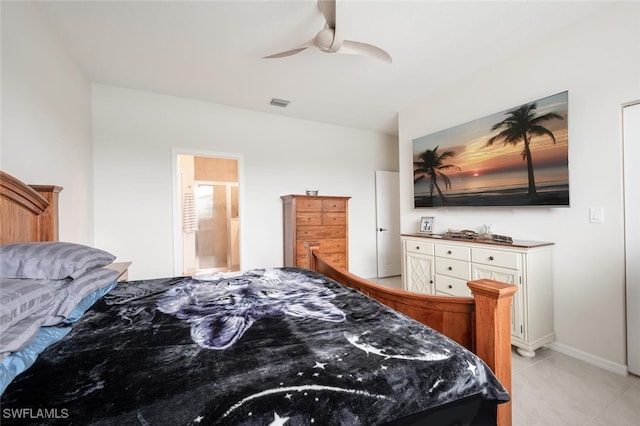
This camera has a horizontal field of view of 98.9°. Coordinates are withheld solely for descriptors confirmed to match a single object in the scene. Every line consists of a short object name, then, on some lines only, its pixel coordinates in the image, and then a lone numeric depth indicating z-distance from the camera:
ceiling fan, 1.89
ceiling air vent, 3.77
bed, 0.64
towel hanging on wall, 5.48
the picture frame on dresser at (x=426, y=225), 3.54
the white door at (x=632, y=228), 1.96
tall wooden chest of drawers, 4.00
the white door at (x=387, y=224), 5.14
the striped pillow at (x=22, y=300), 0.78
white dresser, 2.27
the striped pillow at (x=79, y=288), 1.05
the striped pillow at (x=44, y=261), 1.08
